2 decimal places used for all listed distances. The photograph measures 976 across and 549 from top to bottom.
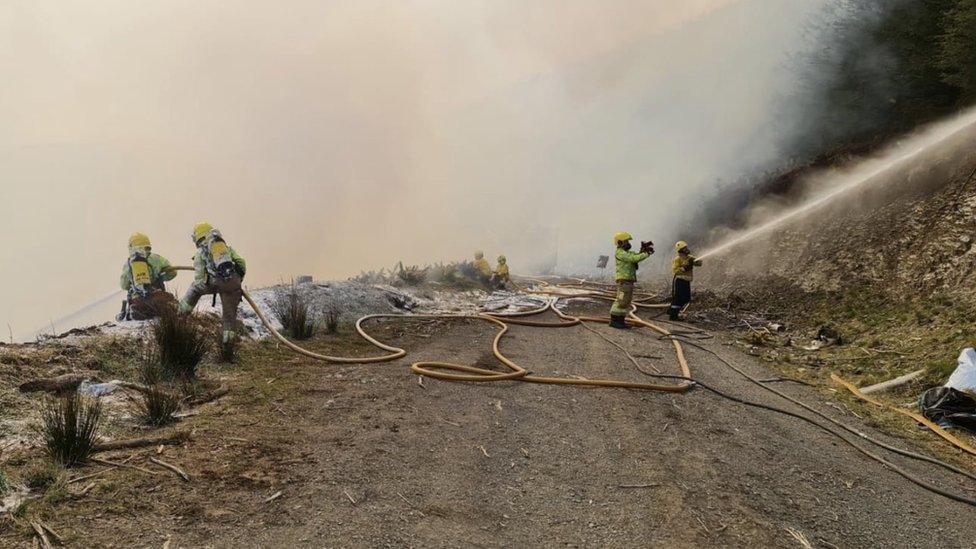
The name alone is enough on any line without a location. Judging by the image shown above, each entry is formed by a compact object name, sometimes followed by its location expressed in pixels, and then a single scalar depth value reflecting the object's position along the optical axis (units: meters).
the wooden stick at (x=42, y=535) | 2.99
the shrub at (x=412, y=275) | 17.47
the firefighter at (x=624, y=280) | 12.04
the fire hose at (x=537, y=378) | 5.35
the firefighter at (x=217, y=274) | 8.73
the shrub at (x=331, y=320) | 10.47
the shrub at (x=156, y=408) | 5.08
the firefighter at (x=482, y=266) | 19.48
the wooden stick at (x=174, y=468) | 4.04
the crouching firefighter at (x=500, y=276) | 19.31
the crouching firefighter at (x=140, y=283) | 8.99
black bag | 6.18
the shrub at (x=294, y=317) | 9.74
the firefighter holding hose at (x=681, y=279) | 13.05
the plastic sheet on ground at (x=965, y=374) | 6.50
